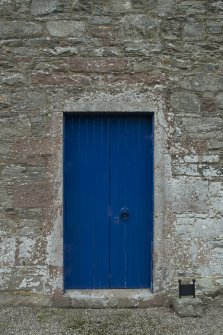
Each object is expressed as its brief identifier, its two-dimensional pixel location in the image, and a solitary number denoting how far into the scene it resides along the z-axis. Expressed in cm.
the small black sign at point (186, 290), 465
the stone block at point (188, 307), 438
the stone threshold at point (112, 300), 463
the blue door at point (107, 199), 479
